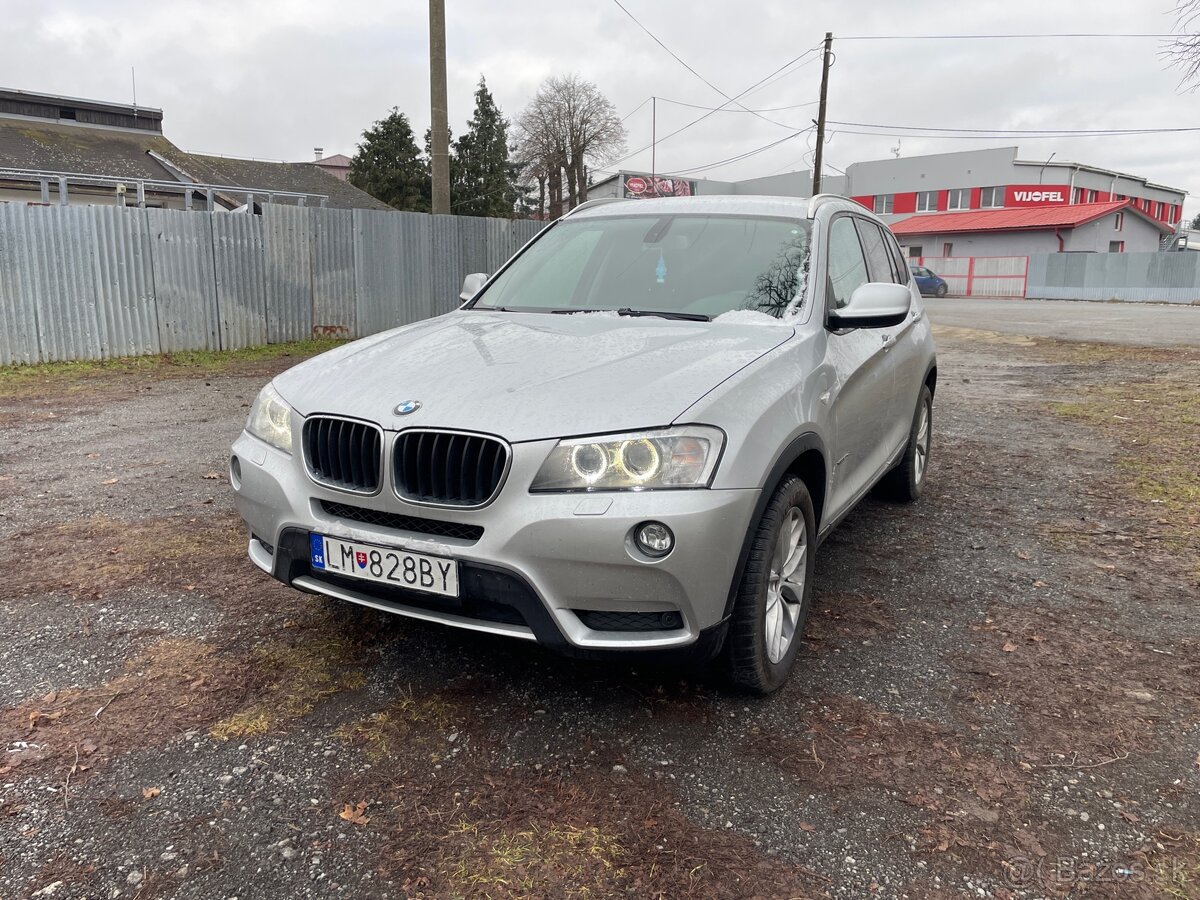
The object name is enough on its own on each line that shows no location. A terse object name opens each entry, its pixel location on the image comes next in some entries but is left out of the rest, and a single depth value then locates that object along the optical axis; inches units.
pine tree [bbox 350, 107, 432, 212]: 1804.9
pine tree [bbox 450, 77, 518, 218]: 1991.9
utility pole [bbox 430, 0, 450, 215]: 468.4
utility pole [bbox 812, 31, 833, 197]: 1231.5
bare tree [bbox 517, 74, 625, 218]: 2038.6
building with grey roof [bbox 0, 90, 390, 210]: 908.0
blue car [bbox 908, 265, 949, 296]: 1365.2
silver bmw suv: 93.4
